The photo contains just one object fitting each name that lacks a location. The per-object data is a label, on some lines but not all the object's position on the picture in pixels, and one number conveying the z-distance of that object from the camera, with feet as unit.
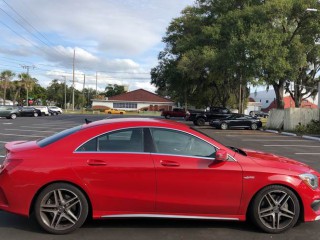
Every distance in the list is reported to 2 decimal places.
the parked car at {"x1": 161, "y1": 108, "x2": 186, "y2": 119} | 119.00
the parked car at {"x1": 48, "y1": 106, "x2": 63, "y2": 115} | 141.27
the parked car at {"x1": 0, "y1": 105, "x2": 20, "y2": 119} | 93.80
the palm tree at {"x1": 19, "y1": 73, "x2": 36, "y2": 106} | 190.43
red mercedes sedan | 10.99
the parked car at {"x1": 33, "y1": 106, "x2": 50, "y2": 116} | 120.33
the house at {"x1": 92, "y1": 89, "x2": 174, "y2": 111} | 206.47
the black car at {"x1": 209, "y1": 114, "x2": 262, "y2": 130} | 68.81
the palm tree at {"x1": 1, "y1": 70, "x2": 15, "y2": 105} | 180.52
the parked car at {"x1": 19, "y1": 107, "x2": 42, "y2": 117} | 108.13
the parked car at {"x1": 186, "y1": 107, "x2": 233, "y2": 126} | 76.59
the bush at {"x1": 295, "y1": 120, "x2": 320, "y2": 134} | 57.27
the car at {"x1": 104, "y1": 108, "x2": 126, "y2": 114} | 180.02
